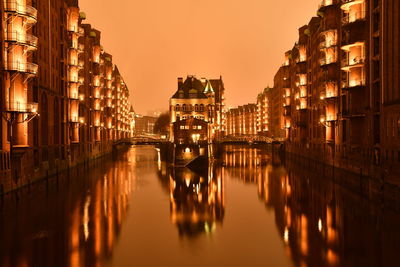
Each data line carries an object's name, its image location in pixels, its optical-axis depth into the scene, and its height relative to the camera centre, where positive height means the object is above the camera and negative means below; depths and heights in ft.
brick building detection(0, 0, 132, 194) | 126.11 +16.94
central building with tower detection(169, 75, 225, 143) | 393.70 +27.30
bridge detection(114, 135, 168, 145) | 348.59 -9.34
